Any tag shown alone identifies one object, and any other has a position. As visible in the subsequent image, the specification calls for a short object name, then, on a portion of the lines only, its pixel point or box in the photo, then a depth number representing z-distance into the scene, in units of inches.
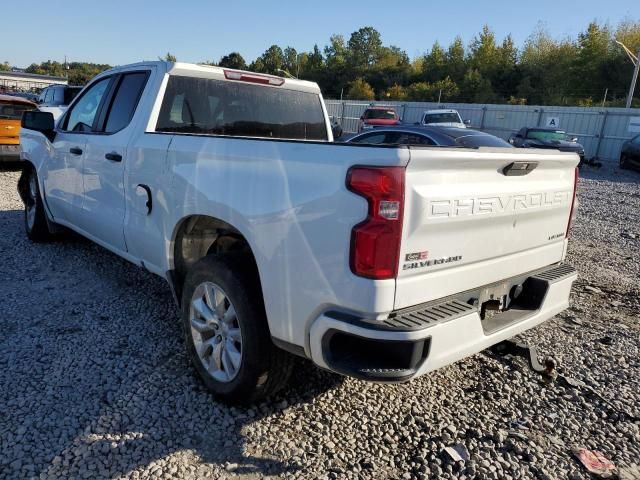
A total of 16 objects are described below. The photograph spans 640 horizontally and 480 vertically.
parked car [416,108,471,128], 837.2
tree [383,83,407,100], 2644.4
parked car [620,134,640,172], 748.0
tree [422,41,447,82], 3174.2
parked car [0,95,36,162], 424.8
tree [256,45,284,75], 3873.0
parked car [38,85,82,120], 676.1
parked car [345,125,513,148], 404.8
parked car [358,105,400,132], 943.0
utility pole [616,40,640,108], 1273.4
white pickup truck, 87.8
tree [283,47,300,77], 4185.5
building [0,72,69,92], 2844.5
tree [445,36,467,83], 3088.1
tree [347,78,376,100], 2822.3
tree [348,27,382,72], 3890.3
